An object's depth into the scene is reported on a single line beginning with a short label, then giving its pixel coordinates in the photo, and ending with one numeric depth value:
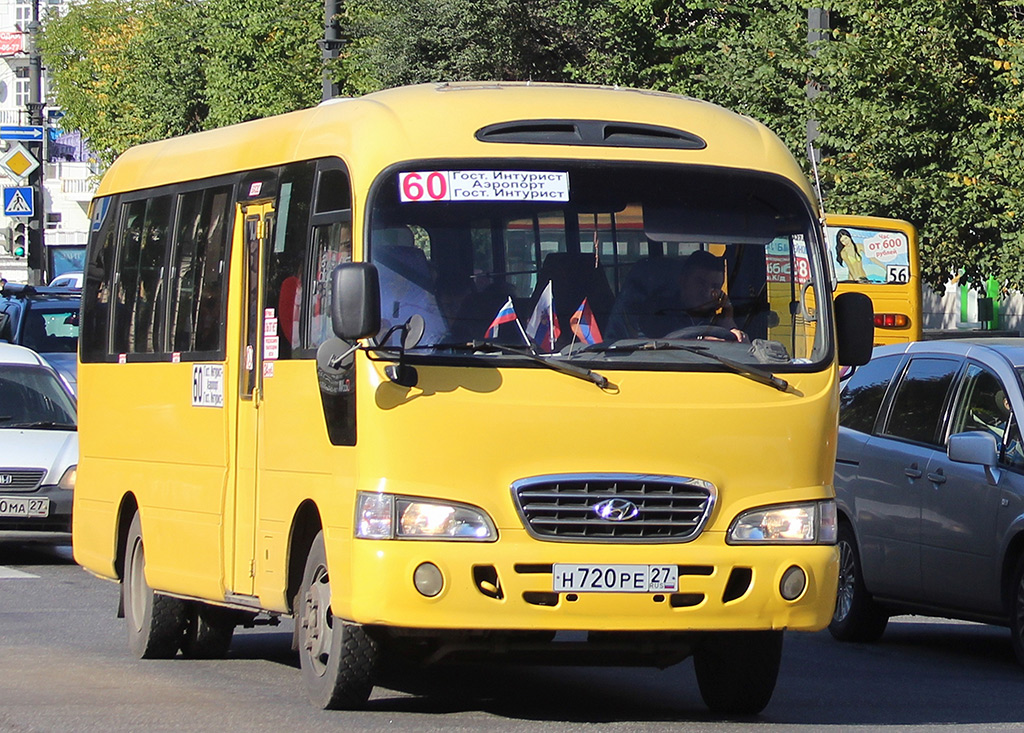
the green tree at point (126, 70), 66.12
